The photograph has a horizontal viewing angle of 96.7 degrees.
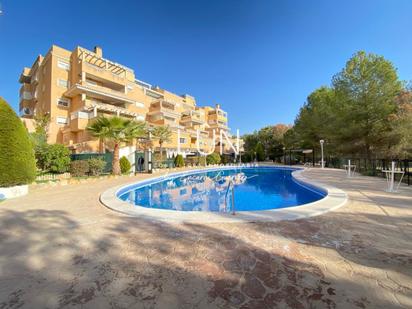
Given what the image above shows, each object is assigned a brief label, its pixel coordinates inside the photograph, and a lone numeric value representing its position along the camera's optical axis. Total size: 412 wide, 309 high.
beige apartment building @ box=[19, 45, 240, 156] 22.89
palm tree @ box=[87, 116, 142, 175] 16.22
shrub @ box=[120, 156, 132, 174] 18.26
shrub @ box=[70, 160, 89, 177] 14.41
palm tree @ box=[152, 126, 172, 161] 26.73
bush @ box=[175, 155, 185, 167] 27.02
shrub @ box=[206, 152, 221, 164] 32.16
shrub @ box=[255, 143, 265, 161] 40.00
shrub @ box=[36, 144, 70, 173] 13.66
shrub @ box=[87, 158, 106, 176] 15.22
